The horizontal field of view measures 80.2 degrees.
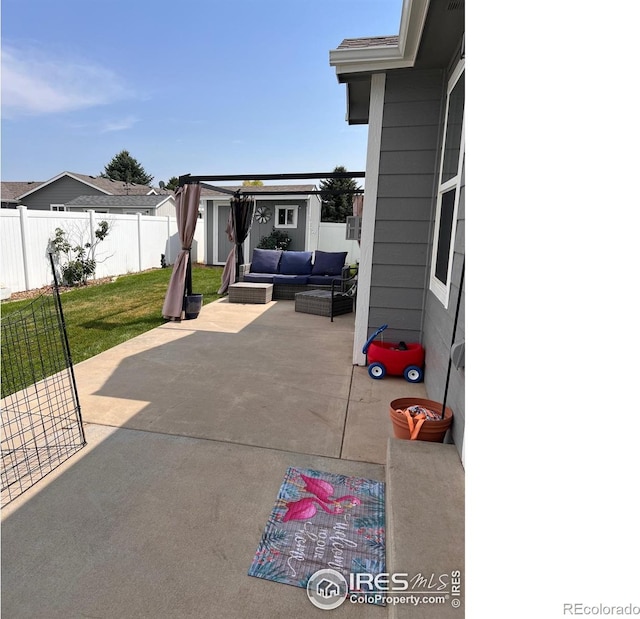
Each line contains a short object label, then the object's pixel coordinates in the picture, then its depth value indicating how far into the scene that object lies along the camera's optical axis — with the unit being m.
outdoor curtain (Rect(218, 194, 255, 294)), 8.59
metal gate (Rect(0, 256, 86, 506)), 2.25
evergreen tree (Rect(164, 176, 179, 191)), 38.96
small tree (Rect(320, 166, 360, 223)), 24.53
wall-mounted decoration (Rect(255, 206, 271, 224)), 13.27
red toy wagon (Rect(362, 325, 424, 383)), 3.77
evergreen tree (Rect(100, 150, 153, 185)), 37.22
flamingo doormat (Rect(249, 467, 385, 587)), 1.66
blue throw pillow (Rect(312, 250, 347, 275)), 8.62
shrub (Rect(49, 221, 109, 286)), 8.75
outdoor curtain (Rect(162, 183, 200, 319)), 5.85
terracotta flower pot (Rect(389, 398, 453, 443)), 2.29
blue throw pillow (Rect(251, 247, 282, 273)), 8.94
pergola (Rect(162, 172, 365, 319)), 5.79
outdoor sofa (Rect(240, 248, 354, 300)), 8.17
